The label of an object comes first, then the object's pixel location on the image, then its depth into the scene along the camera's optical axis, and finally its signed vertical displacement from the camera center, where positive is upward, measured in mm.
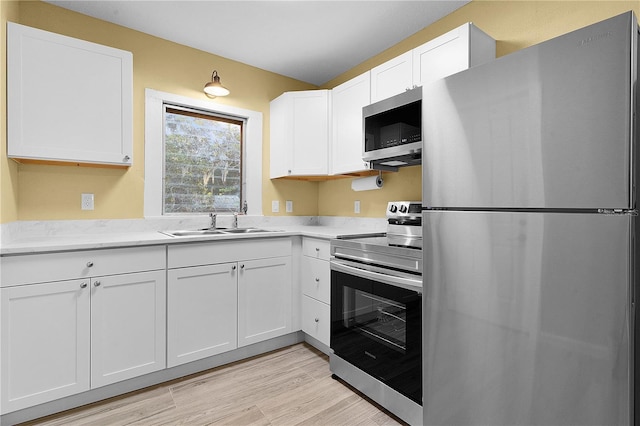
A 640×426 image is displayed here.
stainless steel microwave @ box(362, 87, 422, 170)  1901 +530
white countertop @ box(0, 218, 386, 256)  1735 -173
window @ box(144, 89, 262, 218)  2627 +598
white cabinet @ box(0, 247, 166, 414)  1648 -640
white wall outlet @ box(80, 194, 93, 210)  2346 +60
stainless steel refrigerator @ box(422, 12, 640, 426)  998 -79
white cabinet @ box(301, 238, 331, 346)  2398 -603
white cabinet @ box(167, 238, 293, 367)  2129 -613
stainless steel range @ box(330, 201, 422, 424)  1632 -581
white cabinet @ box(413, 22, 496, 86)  1857 +974
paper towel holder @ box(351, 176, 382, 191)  2812 +261
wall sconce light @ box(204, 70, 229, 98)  2758 +1064
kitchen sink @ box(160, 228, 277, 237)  2407 -169
